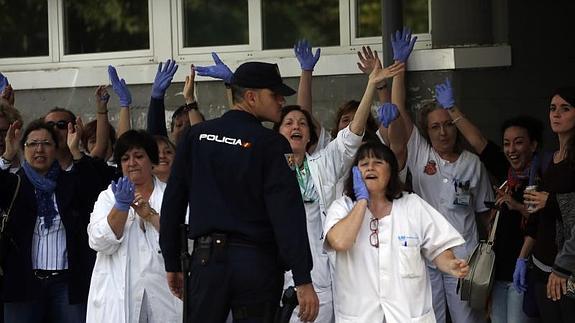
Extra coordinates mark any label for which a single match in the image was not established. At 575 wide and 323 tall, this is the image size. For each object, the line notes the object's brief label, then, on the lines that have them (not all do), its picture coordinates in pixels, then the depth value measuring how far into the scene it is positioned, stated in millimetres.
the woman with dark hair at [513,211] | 13555
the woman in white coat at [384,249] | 11578
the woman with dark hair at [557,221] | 12133
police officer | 10773
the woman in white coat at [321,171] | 12984
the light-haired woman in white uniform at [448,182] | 14453
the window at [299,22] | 18609
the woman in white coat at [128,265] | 12820
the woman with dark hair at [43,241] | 13984
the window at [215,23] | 19094
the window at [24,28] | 20344
